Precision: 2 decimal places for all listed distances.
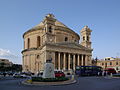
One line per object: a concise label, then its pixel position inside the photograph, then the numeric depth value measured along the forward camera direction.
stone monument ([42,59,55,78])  14.85
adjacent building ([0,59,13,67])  88.60
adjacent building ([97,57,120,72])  52.60
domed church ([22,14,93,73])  35.47
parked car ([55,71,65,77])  21.20
